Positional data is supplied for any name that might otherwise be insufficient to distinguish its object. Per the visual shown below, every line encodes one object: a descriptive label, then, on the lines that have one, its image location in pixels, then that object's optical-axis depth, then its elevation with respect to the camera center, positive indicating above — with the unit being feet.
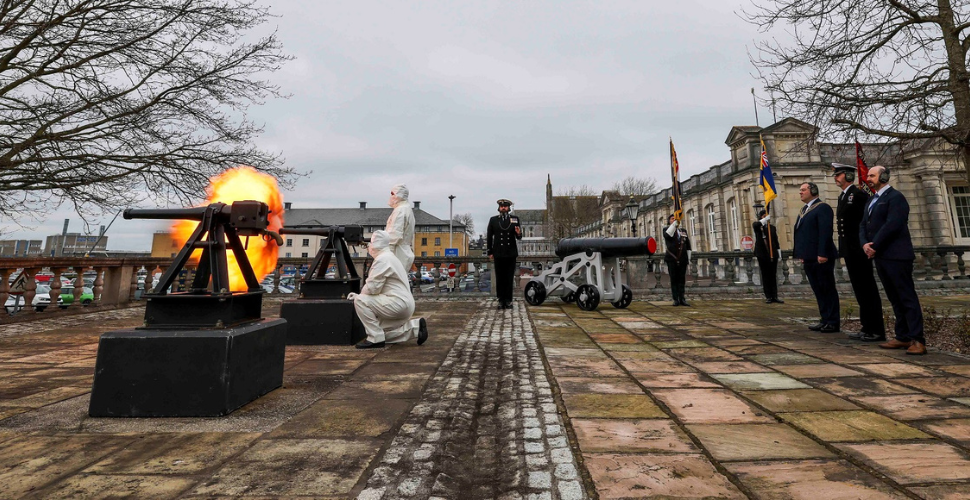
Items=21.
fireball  10.13 +2.41
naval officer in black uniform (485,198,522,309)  25.02 +2.43
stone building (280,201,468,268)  216.33 +34.48
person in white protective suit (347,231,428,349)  14.52 -0.58
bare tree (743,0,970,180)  15.46 +7.97
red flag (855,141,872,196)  24.29 +6.68
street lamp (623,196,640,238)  48.47 +8.47
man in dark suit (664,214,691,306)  26.58 +1.31
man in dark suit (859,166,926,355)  12.44 +0.59
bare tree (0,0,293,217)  20.36 +11.27
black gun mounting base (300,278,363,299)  16.25 -0.06
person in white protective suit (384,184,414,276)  15.57 +2.37
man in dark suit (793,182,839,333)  16.39 +1.00
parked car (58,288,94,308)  42.32 -0.10
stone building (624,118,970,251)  64.64 +14.58
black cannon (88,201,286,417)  7.47 -1.09
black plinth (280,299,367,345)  15.12 -1.35
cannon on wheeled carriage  23.61 +0.42
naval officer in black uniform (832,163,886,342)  14.66 +0.68
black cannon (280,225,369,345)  15.15 -0.79
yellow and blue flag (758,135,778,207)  32.17 +7.91
